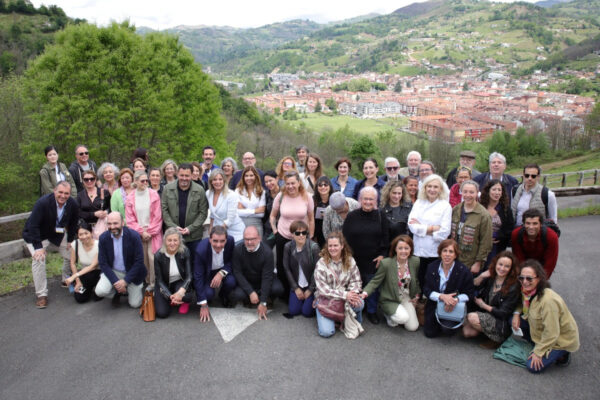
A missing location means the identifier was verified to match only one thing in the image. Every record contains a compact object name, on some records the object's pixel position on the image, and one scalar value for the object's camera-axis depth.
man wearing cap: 6.69
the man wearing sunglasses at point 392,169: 6.62
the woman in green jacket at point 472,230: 5.12
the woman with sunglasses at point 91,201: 6.24
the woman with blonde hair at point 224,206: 6.16
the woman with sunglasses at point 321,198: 5.98
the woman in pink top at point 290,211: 5.85
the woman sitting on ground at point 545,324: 4.20
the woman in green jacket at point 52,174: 7.06
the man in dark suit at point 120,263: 5.58
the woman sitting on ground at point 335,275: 5.02
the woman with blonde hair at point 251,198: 6.52
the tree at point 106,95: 16.05
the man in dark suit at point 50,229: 5.77
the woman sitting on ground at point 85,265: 5.75
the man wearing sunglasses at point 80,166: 7.35
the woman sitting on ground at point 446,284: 4.81
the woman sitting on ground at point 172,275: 5.38
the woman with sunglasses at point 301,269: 5.38
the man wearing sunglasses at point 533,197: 5.64
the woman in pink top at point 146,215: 6.04
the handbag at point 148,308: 5.33
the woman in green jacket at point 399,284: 5.08
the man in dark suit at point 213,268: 5.42
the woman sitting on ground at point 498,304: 4.63
